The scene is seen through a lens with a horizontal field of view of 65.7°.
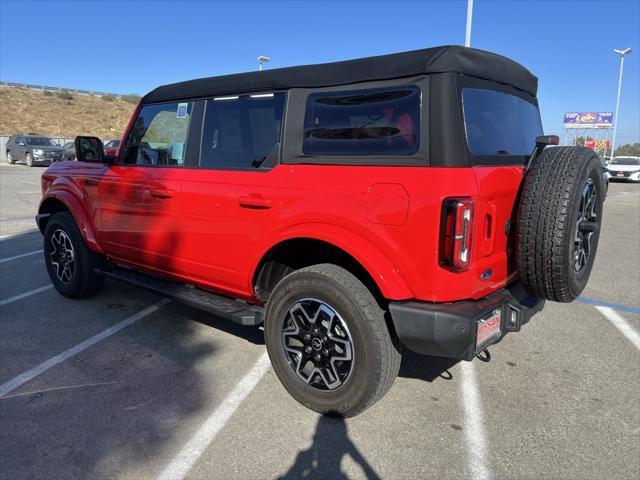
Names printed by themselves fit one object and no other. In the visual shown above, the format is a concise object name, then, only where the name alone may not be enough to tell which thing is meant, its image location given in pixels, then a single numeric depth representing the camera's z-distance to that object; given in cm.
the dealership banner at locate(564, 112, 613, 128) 6109
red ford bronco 254
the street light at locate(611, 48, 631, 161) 4034
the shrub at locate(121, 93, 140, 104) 6462
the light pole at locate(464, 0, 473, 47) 1348
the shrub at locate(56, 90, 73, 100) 5790
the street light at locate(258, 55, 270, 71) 1664
